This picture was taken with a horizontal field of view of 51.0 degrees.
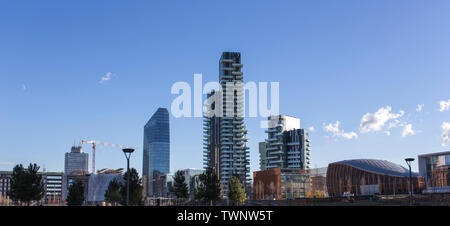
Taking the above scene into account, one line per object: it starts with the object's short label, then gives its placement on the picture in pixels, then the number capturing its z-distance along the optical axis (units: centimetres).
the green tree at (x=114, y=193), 10669
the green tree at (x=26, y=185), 8631
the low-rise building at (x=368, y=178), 16225
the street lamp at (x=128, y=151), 4406
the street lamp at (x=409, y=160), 5791
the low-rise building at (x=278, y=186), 19150
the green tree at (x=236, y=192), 11942
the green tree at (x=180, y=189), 11588
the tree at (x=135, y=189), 7938
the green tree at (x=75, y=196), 13362
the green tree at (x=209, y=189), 10675
